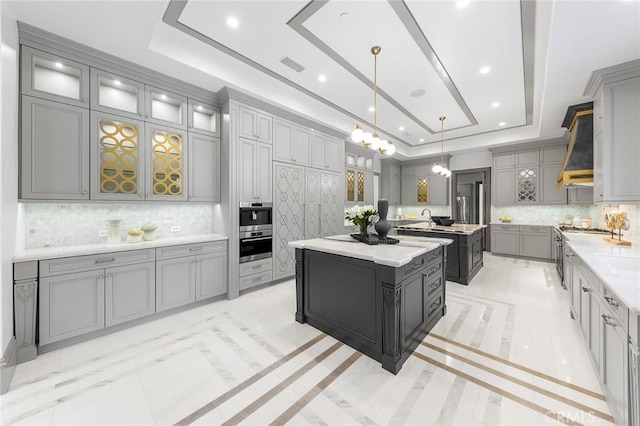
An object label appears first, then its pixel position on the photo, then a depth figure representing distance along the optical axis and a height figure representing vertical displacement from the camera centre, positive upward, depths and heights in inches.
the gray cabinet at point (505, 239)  245.1 -26.7
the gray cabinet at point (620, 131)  104.8 +35.2
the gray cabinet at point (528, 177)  229.9 +35.5
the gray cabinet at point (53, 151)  94.0 +24.4
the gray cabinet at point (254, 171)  148.2 +25.8
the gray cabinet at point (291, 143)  167.1 +48.9
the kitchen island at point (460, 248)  166.7 -24.2
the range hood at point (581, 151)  140.4 +35.4
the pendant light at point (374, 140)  111.2 +34.1
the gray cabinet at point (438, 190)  294.0 +26.9
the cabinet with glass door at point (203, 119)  138.5 +54.9
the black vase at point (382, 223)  107.5 -4.4
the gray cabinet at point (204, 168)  138.8 +25.7
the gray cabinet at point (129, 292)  104.8 -35.0
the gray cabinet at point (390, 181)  312.5 +40.4
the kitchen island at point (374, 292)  81.7 -30.2
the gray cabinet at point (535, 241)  228.7 -26.6
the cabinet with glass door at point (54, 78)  93.7 +54.3
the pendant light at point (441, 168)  208.6 +37.2
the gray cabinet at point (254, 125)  147.5 +54.0
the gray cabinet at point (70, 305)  91.5 -35.6
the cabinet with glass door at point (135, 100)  110.0 +55.2
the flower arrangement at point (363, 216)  107.1 -1.4
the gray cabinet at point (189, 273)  119.6 -31.3
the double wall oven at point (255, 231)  149.8 -11.4
